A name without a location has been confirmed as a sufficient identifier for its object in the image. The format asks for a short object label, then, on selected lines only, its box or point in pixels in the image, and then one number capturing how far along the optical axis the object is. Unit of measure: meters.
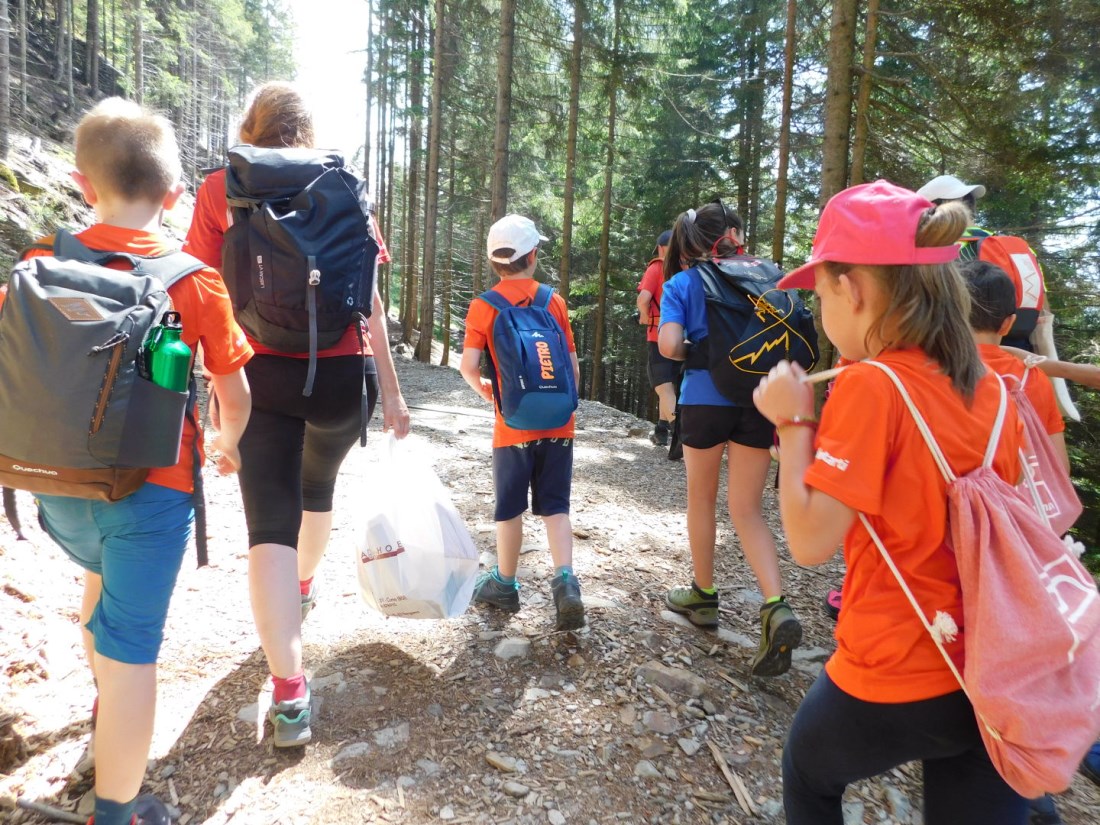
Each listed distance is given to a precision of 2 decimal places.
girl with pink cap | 1.40
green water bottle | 1.74
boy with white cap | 3.23
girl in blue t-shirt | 3.09
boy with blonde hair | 1.85
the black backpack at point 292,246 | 2.25
